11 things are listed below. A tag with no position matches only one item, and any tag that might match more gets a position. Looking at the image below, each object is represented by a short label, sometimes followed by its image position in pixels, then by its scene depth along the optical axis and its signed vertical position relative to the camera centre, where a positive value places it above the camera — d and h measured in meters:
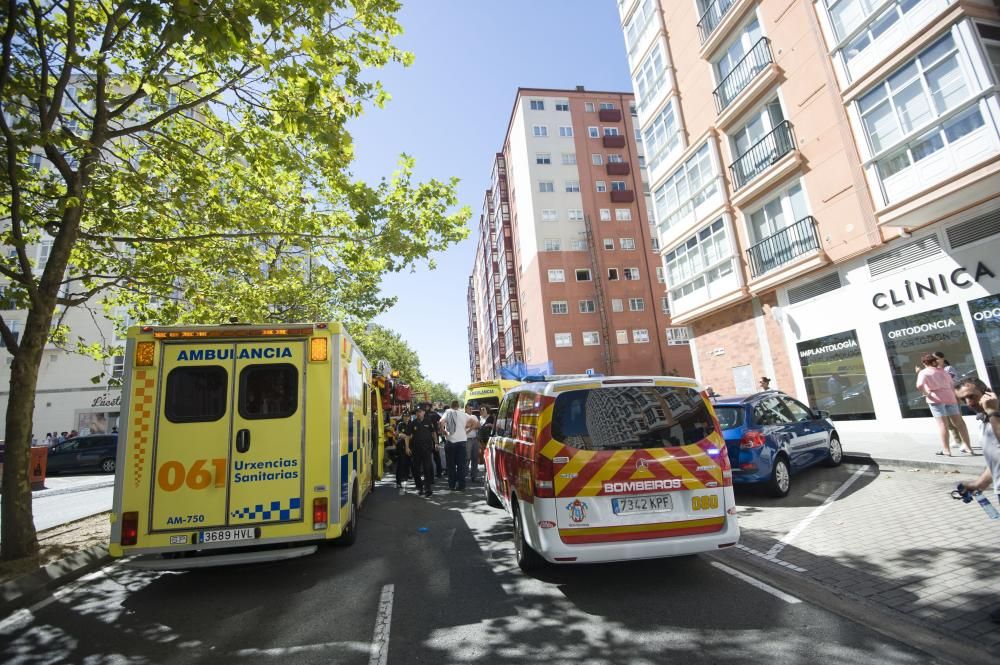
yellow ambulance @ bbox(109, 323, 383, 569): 4.82 +0.12
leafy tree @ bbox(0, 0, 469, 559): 5.94 +4.26
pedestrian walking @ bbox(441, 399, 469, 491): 10.72 -0.18
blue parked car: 7.28 -0.46
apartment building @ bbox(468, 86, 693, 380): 39.94 +15.51
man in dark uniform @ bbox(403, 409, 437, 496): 10.41 -0.17
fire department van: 4.21 -0.46
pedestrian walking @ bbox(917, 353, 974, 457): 8.62 -0.08
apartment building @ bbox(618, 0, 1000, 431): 10.44 +5.69
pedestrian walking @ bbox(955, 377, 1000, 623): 3.32 -0.30
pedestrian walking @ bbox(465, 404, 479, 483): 12.18 -0.37
